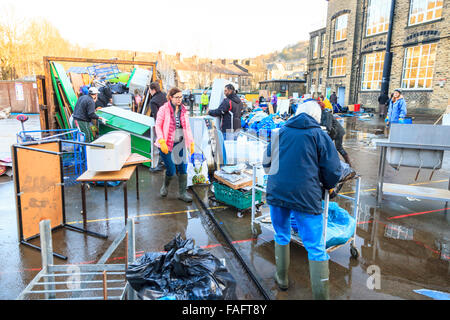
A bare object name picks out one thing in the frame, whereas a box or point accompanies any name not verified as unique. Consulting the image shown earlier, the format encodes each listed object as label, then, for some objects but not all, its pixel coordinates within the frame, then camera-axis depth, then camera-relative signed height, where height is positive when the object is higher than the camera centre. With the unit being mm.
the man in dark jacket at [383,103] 19430 +304
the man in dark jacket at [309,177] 2527 -609
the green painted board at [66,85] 7880 +386
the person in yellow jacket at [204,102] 18684 +62
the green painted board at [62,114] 7926 -399
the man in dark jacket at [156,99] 7234 +73
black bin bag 1914 -1167
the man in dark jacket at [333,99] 21672 +530
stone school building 16673 +3834
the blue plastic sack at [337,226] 3289 -1395
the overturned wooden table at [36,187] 3619 -1130
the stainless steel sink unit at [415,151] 4711 -701
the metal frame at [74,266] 2094 -1221
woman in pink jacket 5016 -594
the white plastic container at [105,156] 4090 -768
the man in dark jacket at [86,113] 6707 -292
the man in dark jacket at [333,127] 6949 -484
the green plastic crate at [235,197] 4723 -1495
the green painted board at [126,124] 6693 -531
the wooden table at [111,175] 4016 -1030
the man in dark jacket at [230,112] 6918 -196
